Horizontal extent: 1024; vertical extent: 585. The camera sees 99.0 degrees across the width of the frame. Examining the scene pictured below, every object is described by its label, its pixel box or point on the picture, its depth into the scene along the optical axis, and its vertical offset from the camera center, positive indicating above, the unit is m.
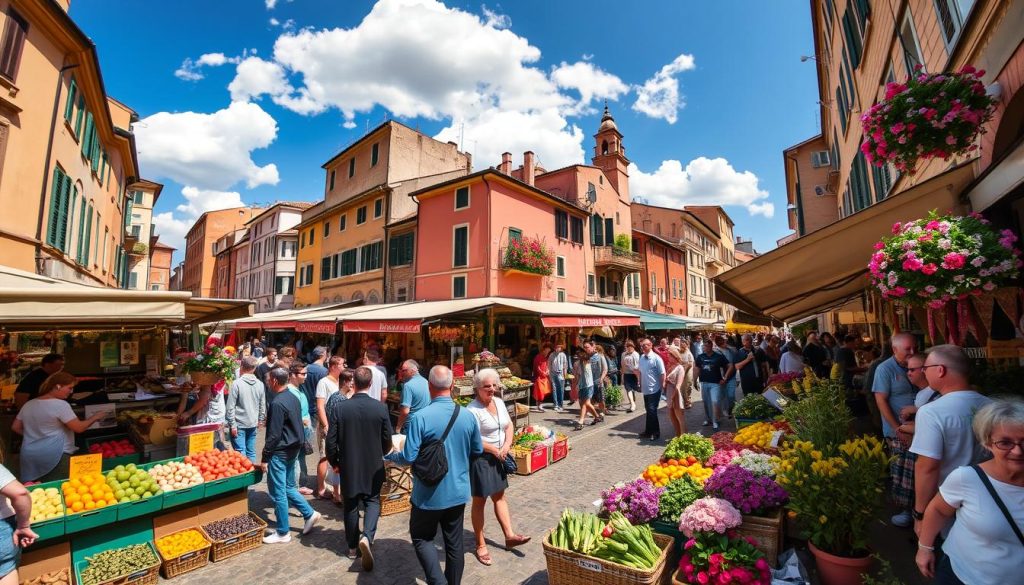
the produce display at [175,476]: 4.38 -1.39
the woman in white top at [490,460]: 4.03 -1.12
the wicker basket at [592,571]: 2.95 -1.61
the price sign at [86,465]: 4.05 -1.17
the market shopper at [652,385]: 8.13 -0.84
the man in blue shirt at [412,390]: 5.73 -0.66
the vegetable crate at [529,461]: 6.42 -1.80
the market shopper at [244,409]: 5.75 -0.91
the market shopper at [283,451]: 4.54 -1.17
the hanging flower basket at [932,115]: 3.34 +1.74
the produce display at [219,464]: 4.64 -1.35
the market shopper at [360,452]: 4.10 -1.06
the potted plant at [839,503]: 3.06 -1.16
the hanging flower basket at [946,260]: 2.91 +0.54
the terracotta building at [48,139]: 7.73 +4.18
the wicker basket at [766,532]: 3.40 -1.51
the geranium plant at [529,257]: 17.78 +3.45
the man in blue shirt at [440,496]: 3.36 -1.21
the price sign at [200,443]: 4.99 -1.18
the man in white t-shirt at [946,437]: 2.67 -0.60
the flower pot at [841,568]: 3.03 -1.61
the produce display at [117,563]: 3.57 -1.90
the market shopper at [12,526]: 2.74 -1.20
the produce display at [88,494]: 3.80 -1.37
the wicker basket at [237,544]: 4.16 -2.00
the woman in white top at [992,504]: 1.94 -0.76
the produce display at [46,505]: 3.62 -1.40
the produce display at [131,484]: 4.05 -1.37
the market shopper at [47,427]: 4.18 -0.84
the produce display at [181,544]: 3.97 -1.91
